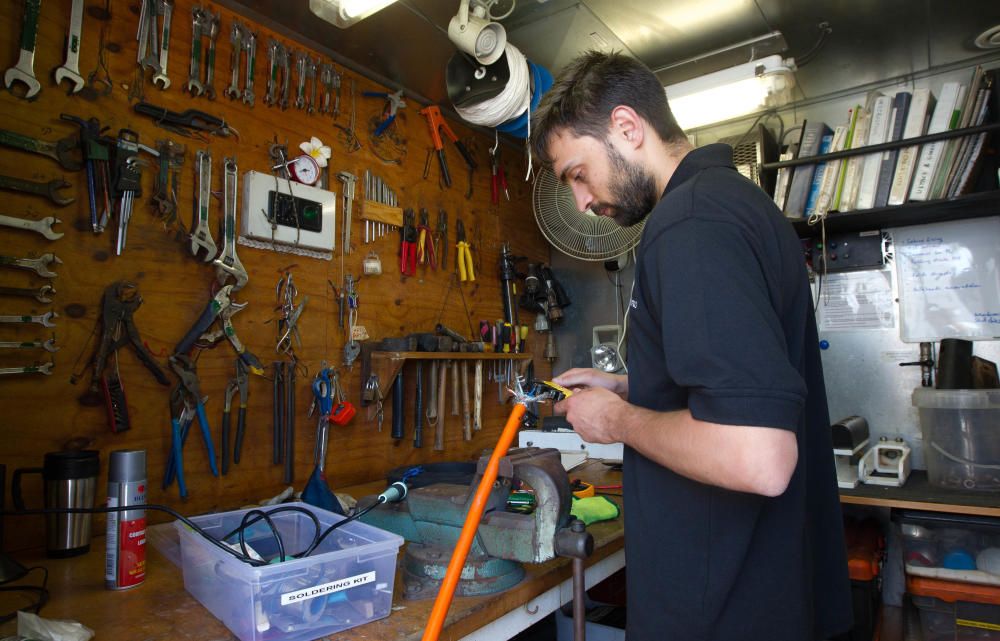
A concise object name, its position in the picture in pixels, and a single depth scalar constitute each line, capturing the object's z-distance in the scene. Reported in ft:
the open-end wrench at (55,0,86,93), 4.69
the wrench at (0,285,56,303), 4.37
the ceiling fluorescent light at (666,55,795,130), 7.01
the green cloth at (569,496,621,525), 4.84
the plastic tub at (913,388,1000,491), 6.38
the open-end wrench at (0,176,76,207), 4.36
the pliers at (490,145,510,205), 9.38
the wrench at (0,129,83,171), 4.35
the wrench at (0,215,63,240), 4.32
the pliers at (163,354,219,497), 5.11
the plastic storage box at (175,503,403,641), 2.85
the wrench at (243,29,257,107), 5.95
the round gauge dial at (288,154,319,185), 6.35
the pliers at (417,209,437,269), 7.84
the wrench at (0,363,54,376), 4.27
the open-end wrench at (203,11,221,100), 5.65
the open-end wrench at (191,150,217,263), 5.39
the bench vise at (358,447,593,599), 3.49
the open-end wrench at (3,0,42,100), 4.45
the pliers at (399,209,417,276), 7.59
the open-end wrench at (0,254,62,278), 4.33
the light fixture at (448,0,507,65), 5.82
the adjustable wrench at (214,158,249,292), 5.55
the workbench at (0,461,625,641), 3.07
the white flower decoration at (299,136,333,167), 6.49
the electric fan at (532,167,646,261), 7.40
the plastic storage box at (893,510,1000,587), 5.94
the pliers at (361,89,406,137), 7.41
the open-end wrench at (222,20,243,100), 5.83
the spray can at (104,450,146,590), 3.59
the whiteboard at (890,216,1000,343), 7.63
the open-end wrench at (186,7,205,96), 5.50
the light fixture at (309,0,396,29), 5.21
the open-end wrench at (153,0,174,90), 5.27
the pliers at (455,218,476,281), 8.46
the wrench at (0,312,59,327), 4.31
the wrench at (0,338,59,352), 4.30
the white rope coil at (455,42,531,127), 6.25
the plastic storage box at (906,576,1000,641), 5.93
